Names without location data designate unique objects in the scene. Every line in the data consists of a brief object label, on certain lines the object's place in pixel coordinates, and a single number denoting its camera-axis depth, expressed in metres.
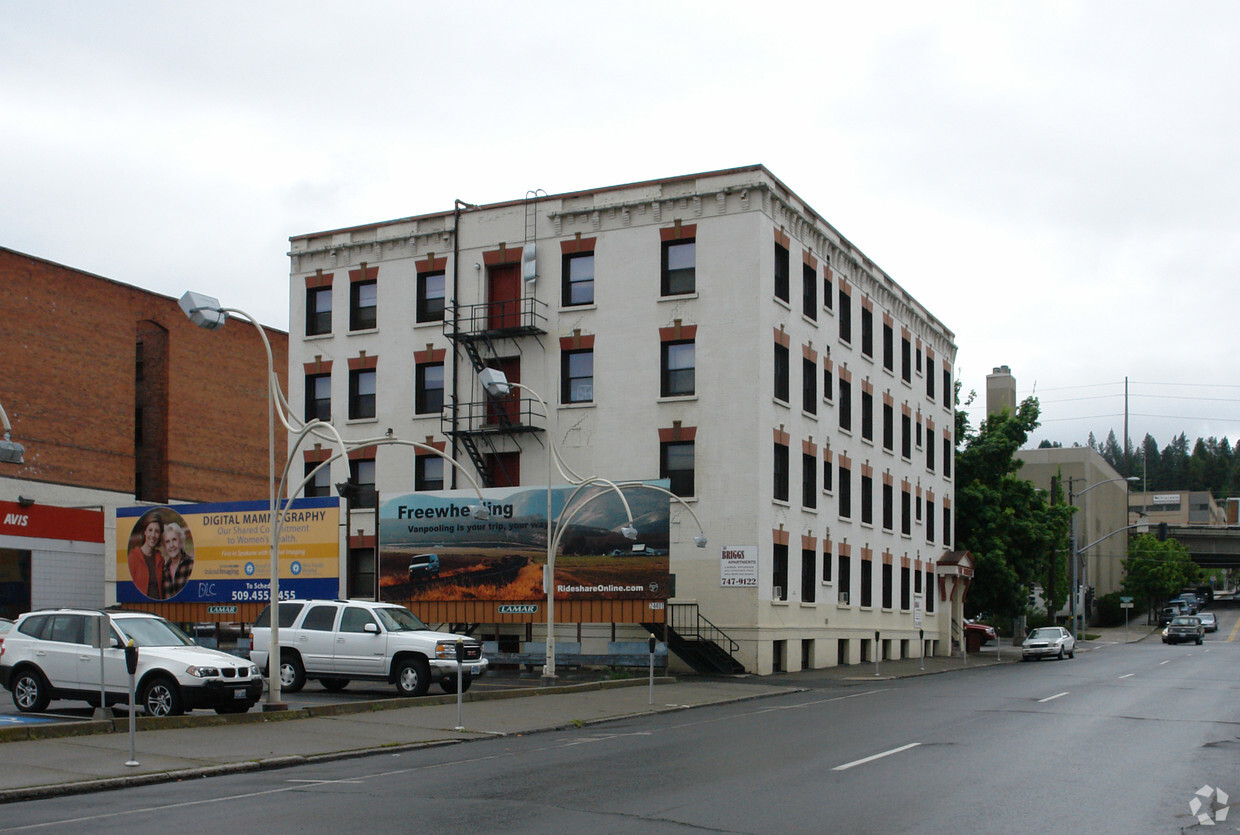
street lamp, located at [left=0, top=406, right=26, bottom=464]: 25.78
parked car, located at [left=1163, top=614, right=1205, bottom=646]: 67.81
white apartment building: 35.91
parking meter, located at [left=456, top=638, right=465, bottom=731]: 18.59
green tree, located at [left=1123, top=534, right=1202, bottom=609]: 99.44
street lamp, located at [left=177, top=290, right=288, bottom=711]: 19.36
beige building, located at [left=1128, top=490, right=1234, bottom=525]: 180.38
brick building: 51.34
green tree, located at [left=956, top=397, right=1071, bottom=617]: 56.00
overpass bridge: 111.00
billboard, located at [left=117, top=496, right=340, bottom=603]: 32.91
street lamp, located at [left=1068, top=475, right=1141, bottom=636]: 66.69
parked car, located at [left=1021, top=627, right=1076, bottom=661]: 48.44
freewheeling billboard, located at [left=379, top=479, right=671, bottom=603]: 32.69
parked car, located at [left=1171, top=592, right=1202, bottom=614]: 103.19
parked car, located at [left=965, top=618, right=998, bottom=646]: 57.31
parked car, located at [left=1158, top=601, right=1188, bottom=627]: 97.38
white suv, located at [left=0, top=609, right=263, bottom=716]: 18.66
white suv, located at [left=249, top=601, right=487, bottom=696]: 24.33
